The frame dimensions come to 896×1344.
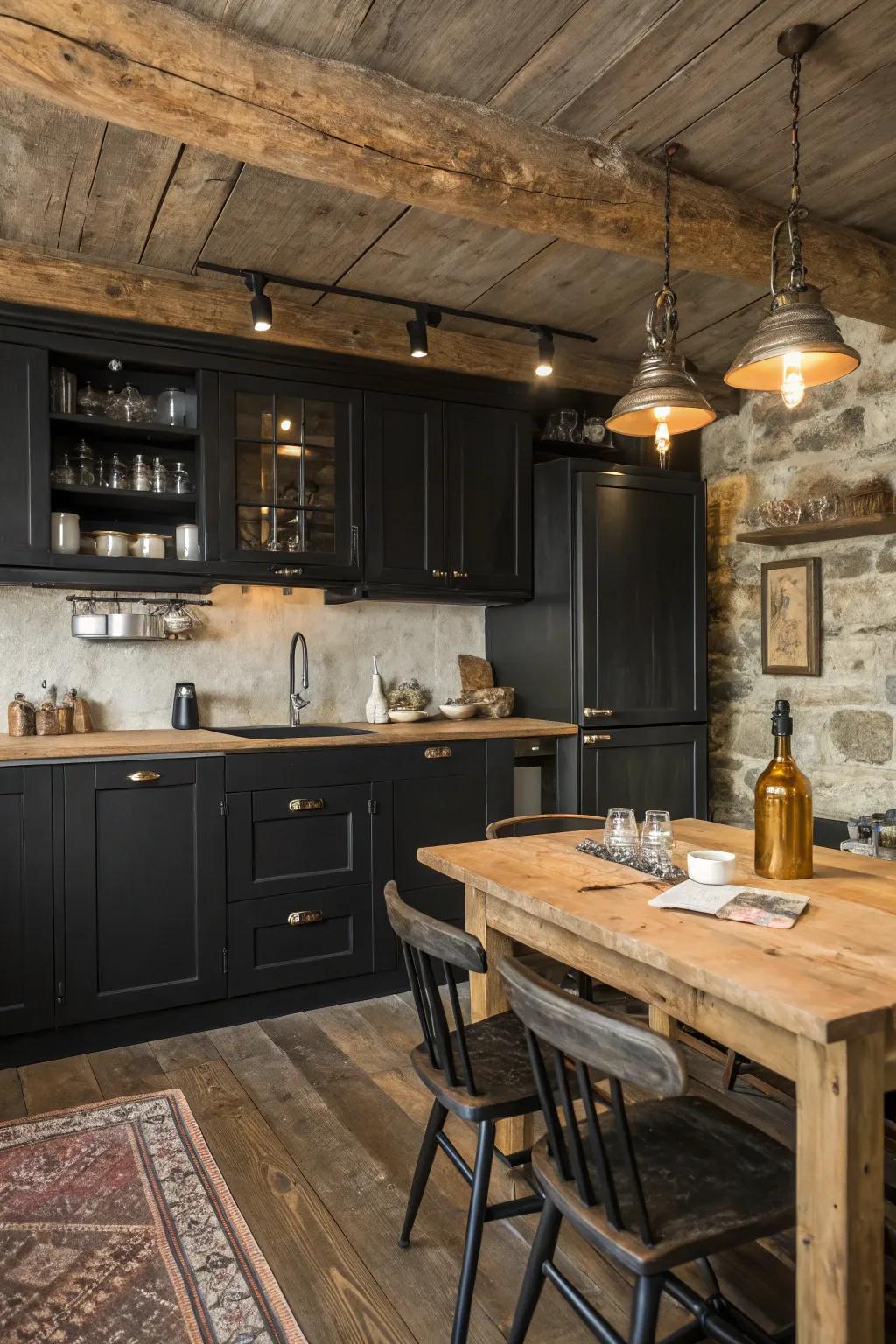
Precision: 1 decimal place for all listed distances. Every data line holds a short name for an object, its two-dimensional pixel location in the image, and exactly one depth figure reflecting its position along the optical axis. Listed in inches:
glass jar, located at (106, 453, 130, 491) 138.3
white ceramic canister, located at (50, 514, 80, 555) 132.1
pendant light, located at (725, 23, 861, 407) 76.4
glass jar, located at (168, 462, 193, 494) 140.9
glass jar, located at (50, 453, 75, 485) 133.6
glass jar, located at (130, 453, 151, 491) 139.9
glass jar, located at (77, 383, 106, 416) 136.6
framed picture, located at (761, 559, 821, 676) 159.6
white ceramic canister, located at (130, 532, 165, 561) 139.0
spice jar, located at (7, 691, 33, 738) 136.0
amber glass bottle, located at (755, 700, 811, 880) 73.7
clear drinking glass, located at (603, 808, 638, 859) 86.2
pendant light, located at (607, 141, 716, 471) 89.7
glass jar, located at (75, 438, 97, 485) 136.4
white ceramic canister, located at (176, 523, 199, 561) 141.6
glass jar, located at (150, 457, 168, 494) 139.9
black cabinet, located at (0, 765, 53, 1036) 116.6
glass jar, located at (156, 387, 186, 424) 142.6
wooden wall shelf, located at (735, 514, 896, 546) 140.8
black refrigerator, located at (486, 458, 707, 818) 160.6
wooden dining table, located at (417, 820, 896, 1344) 48.7
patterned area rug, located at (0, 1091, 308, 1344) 70.6
